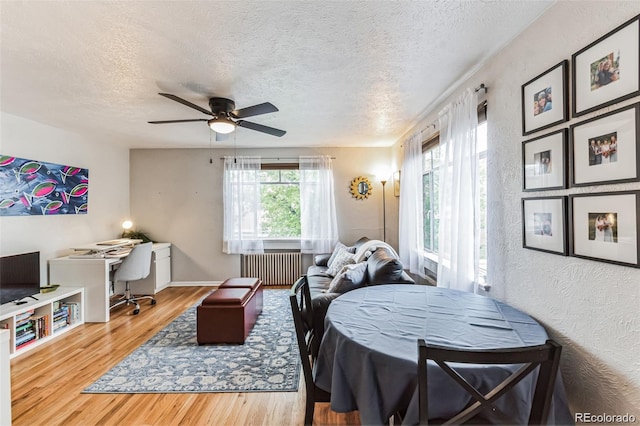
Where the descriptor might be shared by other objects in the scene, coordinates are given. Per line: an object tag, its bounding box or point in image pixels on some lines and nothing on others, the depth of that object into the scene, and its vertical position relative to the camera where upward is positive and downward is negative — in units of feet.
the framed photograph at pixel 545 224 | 5.08 -0.24
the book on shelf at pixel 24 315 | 9.32 -3.20
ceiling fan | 8.45 +3.02
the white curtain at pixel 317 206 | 16.71 +0.43
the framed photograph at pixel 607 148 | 3.89 +0.90
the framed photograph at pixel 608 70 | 3.84 +2.01
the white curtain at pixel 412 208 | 12.04 +0.20
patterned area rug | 7.47 -4.35
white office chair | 12.55 -2.31
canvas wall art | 10.37 +1.14
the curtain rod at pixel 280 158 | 17.15 +3.27
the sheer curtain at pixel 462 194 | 7.49 +0.48
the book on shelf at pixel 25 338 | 9.19 -3.90
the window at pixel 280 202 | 17.47 +0.71
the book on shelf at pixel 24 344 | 9.18 -4.07
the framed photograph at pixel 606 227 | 3.94 -0.24
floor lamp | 17.19 -0.55
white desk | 11.85 -2.55
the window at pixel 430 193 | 11.33 +0.79
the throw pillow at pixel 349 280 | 9.14 -2.13
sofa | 8.43 -1.99
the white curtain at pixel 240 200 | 16.81 +0.82
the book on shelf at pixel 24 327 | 9.24 -3.56
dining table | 3.74 -1.99
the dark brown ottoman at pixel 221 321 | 9.66 -3.51
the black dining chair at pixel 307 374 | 5.14 -2.86
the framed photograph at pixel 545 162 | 5.05 +0.90
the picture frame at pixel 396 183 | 15.38 +1.56
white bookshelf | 9.00 -3.22
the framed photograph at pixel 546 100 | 4.94 +2.04
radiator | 17.13 -3.11
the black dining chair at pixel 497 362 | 3.13 -1.79
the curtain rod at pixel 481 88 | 7.22 +3.08
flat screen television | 9.18 -1.96
